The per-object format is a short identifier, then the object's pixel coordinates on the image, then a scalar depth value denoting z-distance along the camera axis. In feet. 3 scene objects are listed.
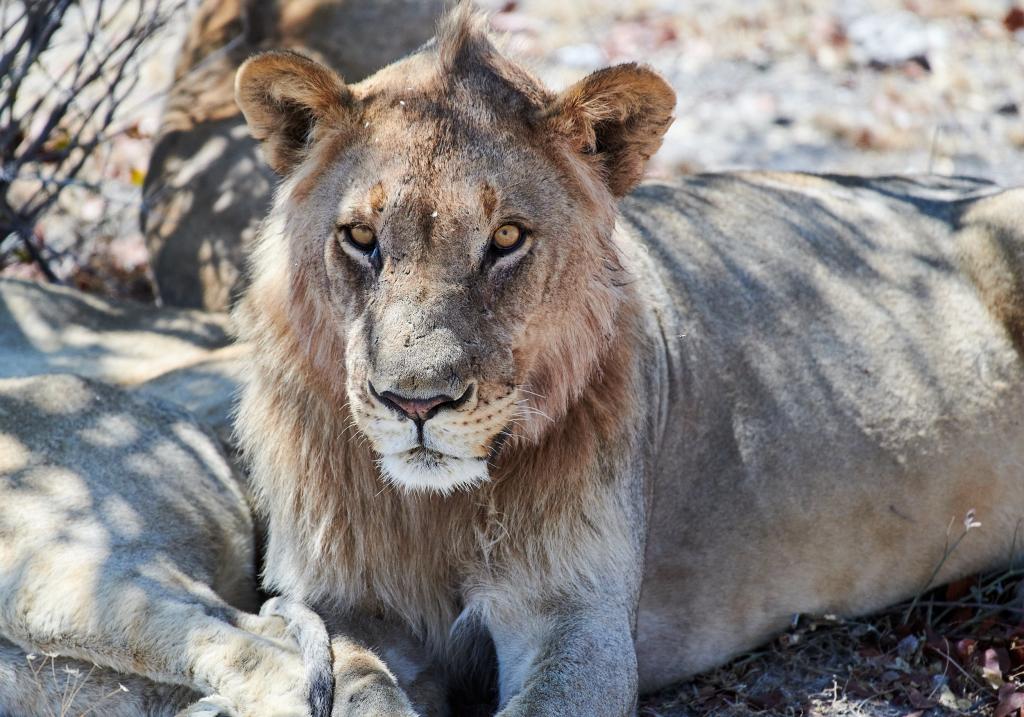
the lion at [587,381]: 21.11
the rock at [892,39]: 55.62
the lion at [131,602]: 22.59
